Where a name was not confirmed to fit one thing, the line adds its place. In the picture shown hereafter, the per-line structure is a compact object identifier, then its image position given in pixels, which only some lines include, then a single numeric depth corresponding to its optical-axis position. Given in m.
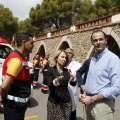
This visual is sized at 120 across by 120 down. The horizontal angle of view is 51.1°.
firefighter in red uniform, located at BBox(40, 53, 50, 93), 4.80
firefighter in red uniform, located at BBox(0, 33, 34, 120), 1.40
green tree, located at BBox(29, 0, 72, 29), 21.39
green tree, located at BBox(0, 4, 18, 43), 22.89
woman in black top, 1.83
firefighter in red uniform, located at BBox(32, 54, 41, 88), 5.42
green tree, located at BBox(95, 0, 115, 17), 17.78
